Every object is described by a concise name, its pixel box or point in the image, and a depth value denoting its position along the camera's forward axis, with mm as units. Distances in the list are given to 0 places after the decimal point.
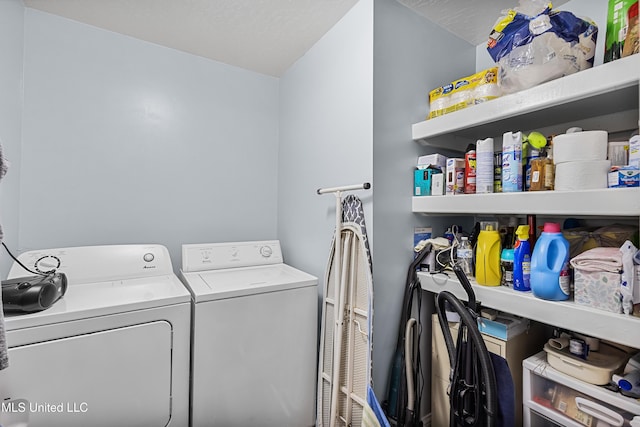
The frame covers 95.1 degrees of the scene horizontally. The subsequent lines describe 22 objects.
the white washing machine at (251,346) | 1404
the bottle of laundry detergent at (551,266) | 1072
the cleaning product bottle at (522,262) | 1196
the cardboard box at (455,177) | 1475
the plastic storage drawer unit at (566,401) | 1004
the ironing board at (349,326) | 1465
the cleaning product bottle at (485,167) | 1324
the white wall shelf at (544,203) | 916
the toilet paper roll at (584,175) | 1013
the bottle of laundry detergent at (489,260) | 1283
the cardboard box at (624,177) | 919
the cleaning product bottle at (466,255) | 1419
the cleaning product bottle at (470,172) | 1423
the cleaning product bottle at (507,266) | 1257
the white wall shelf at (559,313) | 900
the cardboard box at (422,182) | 1575
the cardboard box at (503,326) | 1299
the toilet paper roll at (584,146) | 1021
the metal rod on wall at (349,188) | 1415
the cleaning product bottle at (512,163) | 1232
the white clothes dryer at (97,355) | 1076
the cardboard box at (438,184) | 1528
